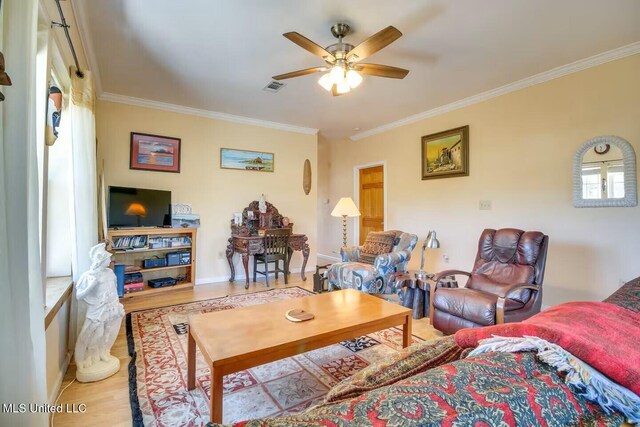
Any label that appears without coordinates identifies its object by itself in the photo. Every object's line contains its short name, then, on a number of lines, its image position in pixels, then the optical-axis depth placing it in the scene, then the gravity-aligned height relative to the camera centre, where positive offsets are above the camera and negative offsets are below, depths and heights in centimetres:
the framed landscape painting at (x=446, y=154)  421 +87
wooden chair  443 -54
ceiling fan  238 +125
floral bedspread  51 -35
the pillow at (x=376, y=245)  402 -44
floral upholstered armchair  351 -65
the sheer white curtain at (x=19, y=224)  103 -3
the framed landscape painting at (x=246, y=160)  482 +90
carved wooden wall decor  560 +68
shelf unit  374 -57
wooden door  576 +26
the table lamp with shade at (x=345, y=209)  466 +7
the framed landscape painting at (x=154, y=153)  415 +88
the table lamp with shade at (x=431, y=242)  359 -36
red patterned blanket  72 -35
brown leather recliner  240 -67
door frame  623 +44
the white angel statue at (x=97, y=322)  199 -72
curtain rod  185 +122
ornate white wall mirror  286 +38
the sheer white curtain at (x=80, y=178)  237 +30
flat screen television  378 +10
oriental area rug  171 -112
